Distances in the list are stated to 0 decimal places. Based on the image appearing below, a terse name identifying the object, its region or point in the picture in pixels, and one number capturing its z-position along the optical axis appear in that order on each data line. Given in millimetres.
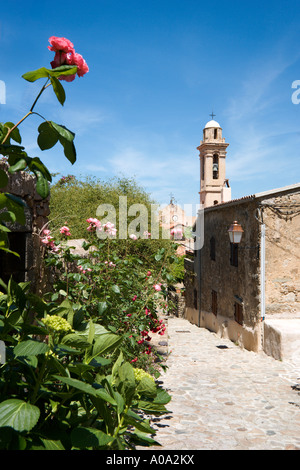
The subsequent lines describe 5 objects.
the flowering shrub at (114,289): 4781
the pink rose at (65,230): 5055
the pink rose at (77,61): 1706
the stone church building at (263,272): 10477
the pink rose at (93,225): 5246
